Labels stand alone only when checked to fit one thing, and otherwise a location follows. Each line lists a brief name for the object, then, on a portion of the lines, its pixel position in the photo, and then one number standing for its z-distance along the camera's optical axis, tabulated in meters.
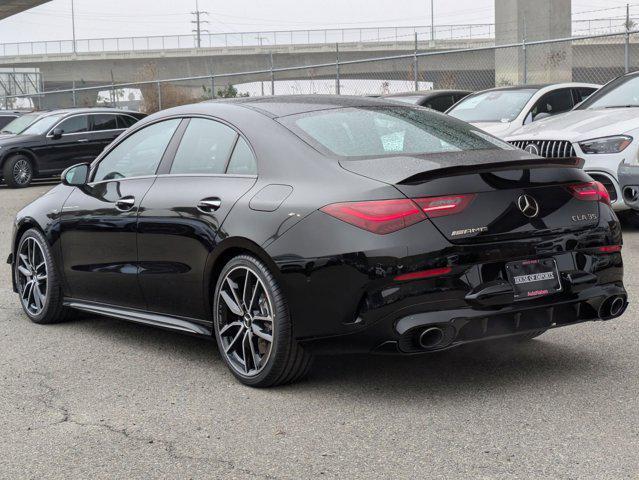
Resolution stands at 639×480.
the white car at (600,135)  9.87
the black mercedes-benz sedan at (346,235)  4.42
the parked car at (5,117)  28.20
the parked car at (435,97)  16.22
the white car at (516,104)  13.41
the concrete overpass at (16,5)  51.22
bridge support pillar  42.19
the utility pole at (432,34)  51.35
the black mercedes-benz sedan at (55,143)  20.75
